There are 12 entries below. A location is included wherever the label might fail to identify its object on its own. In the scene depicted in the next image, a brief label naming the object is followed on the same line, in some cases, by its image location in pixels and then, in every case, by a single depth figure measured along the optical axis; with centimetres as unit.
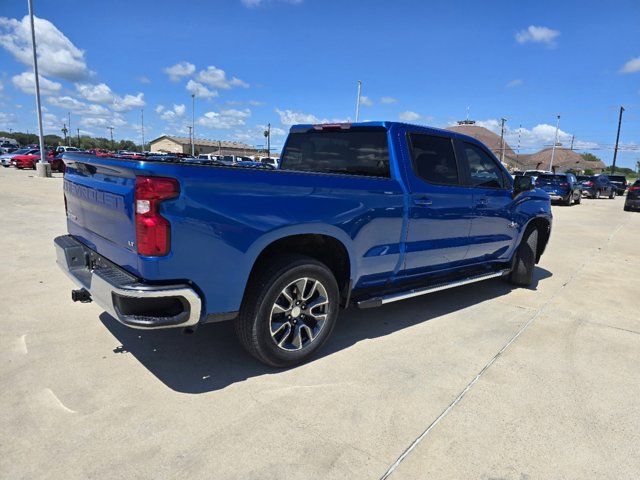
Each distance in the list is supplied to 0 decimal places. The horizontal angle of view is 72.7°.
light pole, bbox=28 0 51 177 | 2148
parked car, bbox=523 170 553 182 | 2425
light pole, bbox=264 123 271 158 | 9331
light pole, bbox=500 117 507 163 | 8218
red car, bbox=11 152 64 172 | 3059
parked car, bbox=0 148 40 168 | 3214
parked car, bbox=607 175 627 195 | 3708
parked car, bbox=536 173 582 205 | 2236
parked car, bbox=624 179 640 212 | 2056
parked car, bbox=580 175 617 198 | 2941
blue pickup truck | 260
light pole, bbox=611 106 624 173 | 5874
